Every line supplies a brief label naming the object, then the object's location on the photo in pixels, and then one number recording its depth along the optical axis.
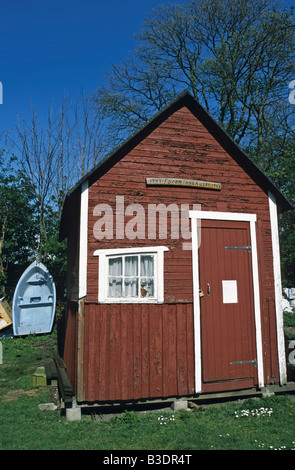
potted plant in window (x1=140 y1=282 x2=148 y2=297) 7.05
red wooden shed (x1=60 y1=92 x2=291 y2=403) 6.71
